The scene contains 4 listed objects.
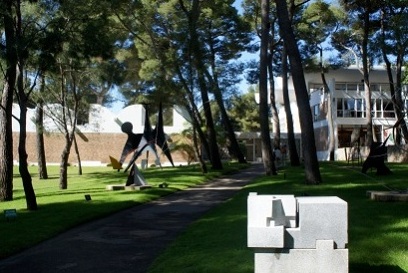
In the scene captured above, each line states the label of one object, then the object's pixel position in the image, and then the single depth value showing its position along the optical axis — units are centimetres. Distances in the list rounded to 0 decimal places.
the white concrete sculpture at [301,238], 552
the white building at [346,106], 4644
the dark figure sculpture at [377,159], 1800
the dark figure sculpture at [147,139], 3334
